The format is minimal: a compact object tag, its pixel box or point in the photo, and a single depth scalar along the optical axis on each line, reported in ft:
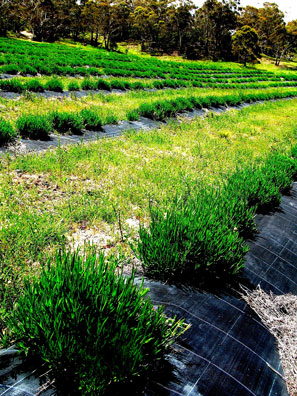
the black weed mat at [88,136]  22.43
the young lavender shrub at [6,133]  21.34
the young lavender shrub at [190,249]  9.73
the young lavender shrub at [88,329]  5.57
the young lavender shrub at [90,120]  29.32
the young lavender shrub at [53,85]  40.96
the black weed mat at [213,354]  6.22
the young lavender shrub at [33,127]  23.97
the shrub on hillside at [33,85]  38.55
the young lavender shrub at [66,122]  27.29
